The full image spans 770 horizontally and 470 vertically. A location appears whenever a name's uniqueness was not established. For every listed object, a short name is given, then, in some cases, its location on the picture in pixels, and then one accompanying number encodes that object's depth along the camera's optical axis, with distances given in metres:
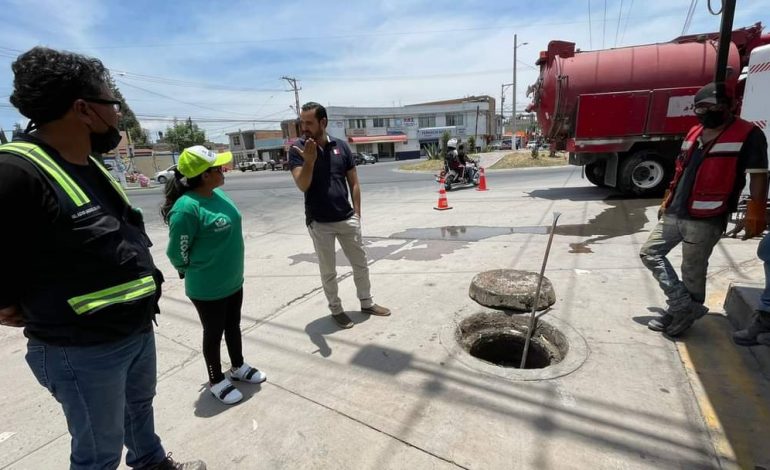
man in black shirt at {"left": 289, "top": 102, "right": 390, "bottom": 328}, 3.23
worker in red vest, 2.71
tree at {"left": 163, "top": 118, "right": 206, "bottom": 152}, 55.56
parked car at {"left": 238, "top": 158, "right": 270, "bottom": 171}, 44.81
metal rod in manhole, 3.05
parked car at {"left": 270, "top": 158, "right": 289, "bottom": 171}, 44.66
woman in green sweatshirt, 2.28
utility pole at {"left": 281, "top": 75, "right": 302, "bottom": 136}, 50.50
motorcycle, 12.53
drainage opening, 3.35
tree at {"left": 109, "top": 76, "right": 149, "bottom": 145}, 56.25
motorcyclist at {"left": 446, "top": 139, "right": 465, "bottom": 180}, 12.54
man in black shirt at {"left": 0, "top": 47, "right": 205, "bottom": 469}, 1.33
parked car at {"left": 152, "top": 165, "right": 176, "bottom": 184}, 28.90
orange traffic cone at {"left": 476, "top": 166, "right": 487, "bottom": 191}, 11.96
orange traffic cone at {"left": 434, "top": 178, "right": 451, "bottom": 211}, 9.12
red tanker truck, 8.52
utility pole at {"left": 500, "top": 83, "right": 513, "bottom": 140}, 64.04
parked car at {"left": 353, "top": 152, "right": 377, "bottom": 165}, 42.53
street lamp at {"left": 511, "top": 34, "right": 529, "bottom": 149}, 35.31
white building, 53.88
